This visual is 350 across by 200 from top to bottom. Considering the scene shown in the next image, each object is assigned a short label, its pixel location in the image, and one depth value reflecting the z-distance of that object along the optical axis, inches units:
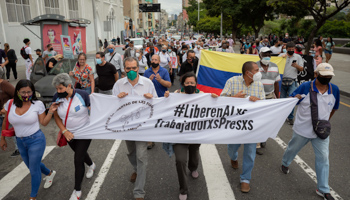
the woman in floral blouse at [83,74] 251.4
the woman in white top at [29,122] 135.8
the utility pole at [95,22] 782.9
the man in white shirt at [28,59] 462.6
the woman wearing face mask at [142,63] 369.3
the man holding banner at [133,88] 149.3
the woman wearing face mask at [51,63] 349.3
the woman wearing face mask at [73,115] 137.1
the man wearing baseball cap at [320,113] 140.3
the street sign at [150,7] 2920.8
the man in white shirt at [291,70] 242.1
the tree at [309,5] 523.5
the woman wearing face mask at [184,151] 138.0
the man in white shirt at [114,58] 358.6
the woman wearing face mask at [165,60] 386.6
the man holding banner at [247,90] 148.5
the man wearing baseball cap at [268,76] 203.9
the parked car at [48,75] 295.0
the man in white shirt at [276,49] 425.9
